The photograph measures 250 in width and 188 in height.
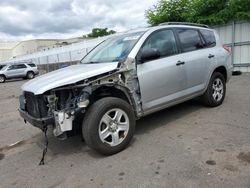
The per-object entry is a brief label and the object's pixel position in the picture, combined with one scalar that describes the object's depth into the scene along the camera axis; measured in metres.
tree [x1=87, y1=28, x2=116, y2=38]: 54.46
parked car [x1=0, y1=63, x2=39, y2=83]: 17.21
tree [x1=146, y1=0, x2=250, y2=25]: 8.54
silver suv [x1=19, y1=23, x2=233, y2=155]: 2.74
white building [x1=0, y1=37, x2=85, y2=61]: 43.32
